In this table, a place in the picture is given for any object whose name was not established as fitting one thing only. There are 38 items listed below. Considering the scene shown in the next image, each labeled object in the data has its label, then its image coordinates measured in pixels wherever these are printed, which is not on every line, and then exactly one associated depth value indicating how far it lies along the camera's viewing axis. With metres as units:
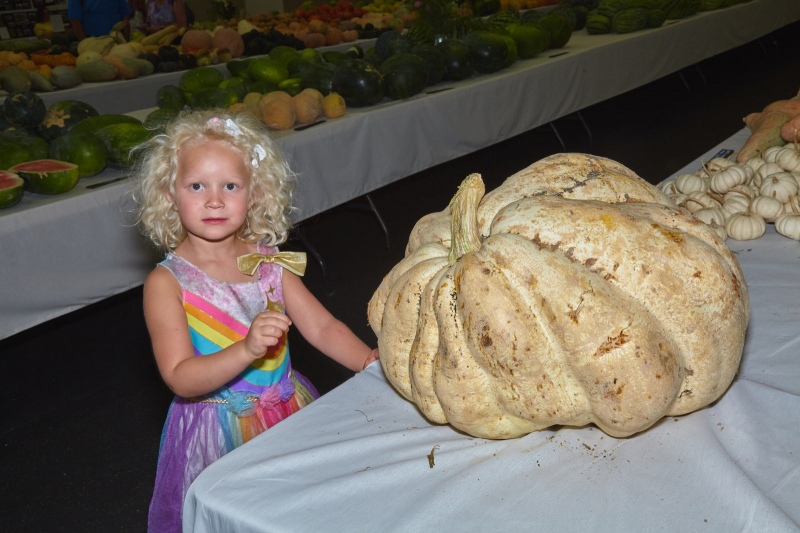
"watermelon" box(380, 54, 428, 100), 3.48
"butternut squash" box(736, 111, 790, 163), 2.19
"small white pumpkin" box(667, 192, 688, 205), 1.97
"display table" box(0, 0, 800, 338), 2.33
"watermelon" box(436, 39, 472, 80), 3.82
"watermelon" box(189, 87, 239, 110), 3.10
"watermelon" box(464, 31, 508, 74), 3.92
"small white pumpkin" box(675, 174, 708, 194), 2.04
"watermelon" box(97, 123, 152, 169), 2.62
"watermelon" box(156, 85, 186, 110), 3.23
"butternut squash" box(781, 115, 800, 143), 2.04
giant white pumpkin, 0.92
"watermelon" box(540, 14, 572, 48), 4.59
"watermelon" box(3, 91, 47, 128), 2.87
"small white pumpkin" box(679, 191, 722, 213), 1.91
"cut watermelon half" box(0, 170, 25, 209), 2.21
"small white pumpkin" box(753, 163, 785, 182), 1.96
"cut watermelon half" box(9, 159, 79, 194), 2.35
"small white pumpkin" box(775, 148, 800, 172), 1.96
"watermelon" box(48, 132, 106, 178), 2.54
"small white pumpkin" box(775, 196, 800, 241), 1.68
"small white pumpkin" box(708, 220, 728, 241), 1.72
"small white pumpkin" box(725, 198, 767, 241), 1.73
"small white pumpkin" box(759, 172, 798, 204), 1.81
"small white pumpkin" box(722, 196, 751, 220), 1.84
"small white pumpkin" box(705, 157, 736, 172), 2.06
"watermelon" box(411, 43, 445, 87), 3.71
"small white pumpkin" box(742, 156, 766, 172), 2.05
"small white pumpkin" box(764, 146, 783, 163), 2.05
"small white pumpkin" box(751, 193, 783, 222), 1.76
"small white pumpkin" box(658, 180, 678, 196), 2.04
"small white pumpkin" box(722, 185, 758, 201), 1.88
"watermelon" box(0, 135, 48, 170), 2.49
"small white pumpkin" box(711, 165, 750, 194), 1.93
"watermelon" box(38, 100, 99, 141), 2.90
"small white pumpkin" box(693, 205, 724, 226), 1.80
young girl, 1.39
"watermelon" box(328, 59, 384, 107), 3.36
